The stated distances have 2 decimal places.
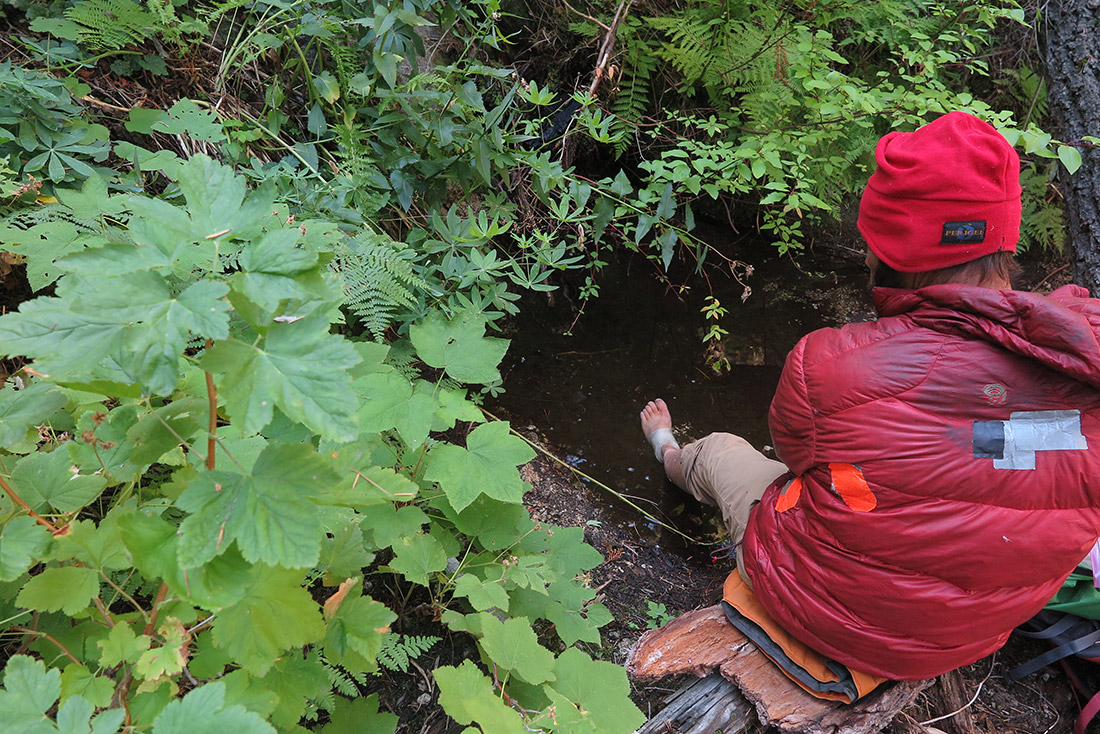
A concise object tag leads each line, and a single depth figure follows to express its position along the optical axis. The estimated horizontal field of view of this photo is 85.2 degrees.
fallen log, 1.98
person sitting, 1.64
